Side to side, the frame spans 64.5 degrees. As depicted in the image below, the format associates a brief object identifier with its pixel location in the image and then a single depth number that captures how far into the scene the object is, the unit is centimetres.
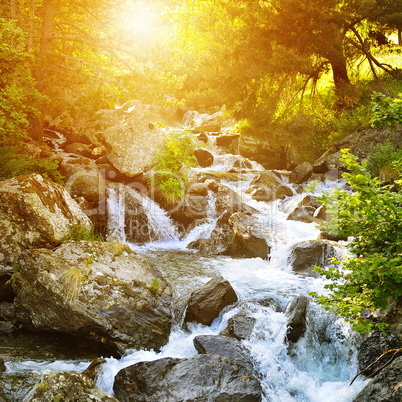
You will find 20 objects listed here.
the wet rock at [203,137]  2316
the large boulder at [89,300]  580
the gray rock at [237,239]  1063
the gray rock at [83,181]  1098
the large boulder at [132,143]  1270
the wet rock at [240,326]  607
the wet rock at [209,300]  666
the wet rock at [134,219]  1173
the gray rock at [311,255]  932
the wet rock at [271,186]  1560
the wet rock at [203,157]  1967
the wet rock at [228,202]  1284
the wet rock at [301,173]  1742
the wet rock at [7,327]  610
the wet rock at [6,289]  679
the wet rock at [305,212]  1282
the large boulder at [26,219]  679
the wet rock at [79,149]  1579
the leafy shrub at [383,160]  1435
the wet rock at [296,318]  607
